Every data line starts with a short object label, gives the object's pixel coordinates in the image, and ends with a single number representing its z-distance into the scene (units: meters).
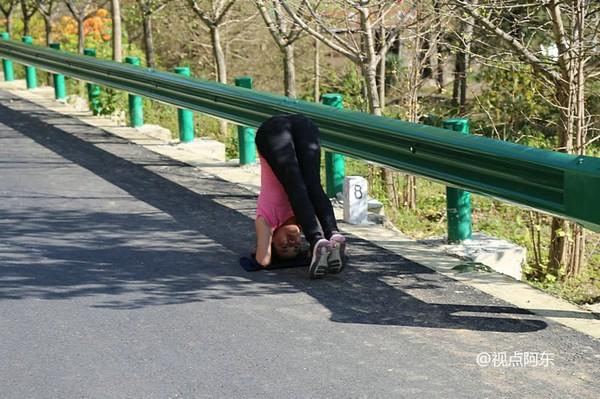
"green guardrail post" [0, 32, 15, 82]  19.57
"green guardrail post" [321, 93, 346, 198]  8.39
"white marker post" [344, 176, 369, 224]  7.68
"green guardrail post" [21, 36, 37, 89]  17.61
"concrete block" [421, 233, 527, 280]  6.75
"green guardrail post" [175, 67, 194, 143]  11.33
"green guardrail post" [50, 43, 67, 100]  15.65
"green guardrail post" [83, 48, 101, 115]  13.78
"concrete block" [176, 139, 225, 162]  10.69
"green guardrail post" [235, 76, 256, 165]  9.95
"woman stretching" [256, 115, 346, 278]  6.18
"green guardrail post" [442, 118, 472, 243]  6.93
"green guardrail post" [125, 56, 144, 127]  12.59
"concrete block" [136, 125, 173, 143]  11.95
